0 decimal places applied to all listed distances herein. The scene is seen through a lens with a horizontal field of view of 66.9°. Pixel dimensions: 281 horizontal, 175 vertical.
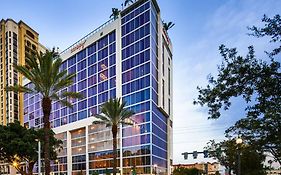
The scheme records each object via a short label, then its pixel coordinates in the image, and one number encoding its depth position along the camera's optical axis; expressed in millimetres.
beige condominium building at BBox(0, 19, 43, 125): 88125
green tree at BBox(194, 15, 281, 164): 5747
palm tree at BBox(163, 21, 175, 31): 57367
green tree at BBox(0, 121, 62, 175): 32300
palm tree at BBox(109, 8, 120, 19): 52297
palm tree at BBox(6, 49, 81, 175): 18605
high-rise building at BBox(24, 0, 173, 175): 46159
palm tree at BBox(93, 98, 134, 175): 29019
